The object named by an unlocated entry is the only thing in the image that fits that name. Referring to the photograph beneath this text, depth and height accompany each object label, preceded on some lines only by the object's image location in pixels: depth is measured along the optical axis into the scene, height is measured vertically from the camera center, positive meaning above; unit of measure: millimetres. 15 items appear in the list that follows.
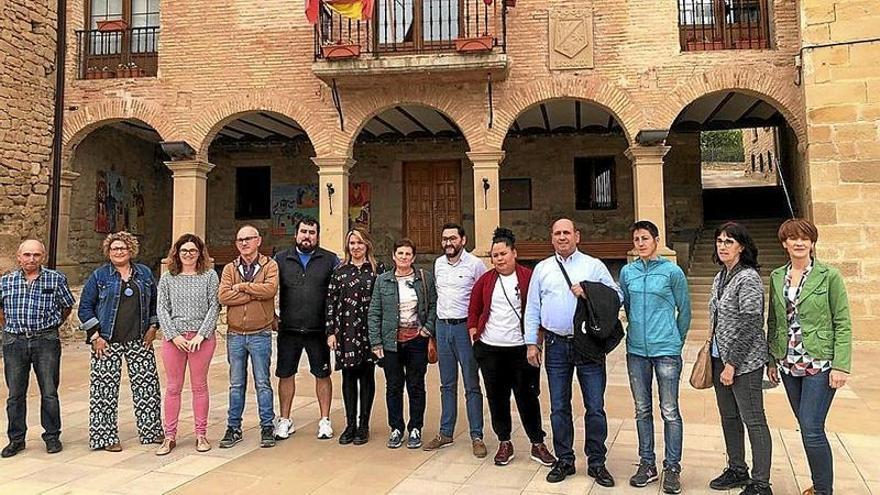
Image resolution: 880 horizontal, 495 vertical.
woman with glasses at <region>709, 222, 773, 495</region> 3516 -345
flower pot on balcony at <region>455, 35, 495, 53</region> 10648 +4187
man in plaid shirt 4676 -393
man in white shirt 4523 -306
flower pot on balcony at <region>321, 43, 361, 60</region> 10844 +4174
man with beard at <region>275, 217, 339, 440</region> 4855 -215
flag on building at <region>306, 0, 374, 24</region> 10586 +4848
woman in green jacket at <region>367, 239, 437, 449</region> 4621 -354
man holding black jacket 3895 -392
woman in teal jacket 3777 -374
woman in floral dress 4719 -322
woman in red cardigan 4203 -433
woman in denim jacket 4703 -387
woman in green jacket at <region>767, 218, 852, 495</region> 3338 -341
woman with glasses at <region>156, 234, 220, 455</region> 4664 -277
